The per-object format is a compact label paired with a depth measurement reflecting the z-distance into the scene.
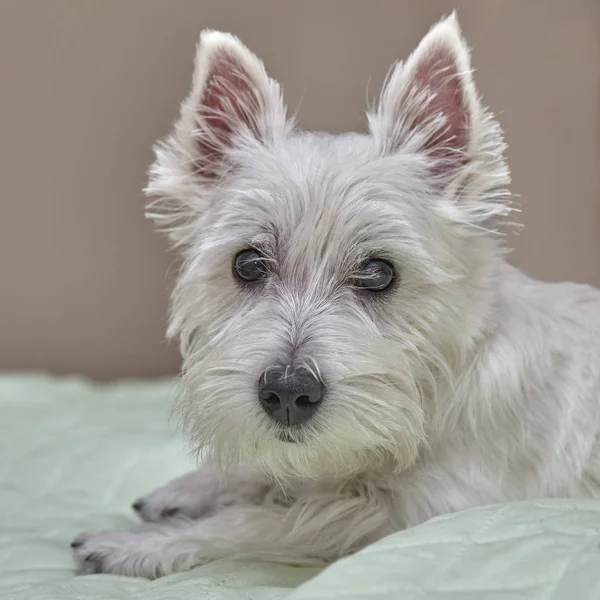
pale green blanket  0.70
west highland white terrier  0.79
